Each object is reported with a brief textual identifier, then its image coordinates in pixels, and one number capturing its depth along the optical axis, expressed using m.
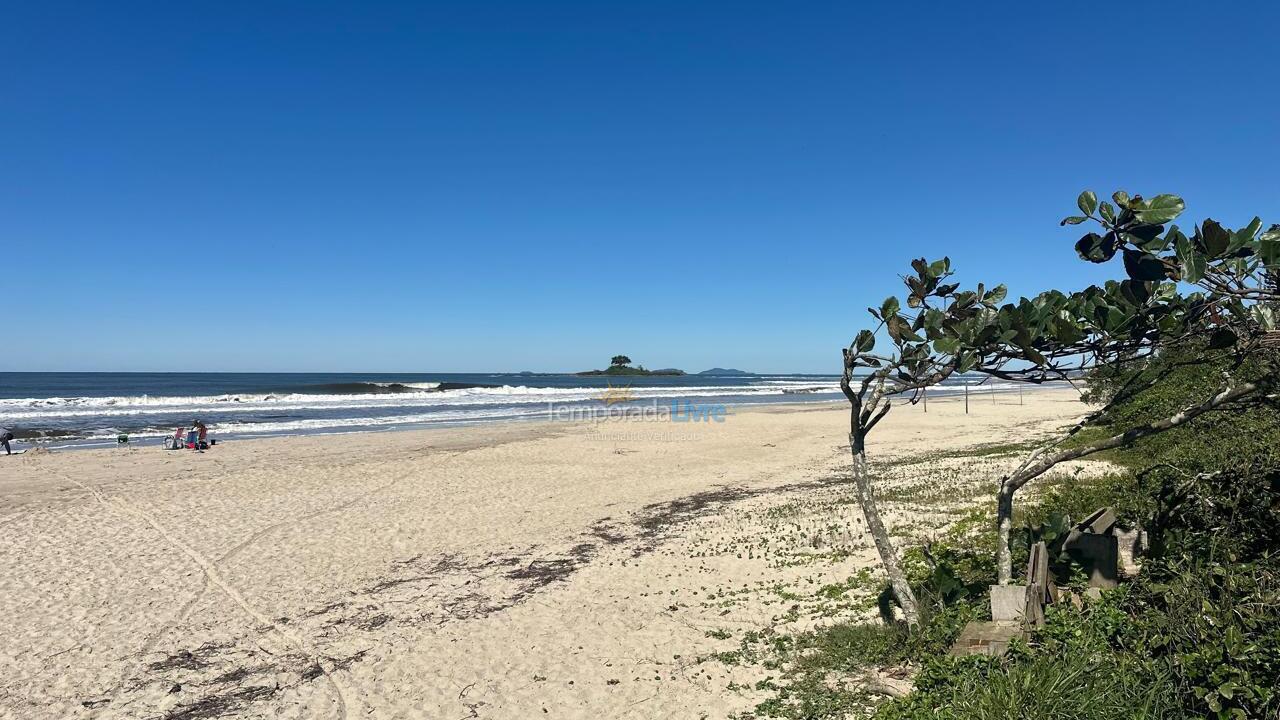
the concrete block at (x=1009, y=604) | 5.09
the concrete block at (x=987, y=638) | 4.78
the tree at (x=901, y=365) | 5.45
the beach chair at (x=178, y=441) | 25.05
